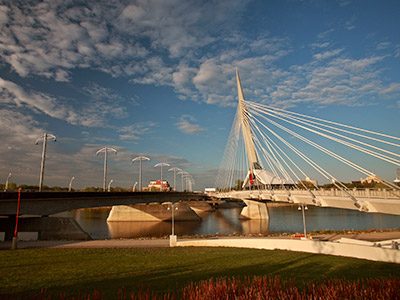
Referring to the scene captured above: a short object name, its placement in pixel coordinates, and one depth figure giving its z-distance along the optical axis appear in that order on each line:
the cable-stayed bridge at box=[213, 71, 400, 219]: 20.14
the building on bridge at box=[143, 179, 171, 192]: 190.32
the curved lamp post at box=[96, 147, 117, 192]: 51.44
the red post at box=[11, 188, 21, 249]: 22.65
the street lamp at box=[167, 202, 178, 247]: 25.77
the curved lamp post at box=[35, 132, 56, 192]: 32.53
